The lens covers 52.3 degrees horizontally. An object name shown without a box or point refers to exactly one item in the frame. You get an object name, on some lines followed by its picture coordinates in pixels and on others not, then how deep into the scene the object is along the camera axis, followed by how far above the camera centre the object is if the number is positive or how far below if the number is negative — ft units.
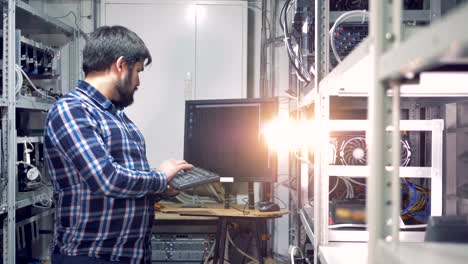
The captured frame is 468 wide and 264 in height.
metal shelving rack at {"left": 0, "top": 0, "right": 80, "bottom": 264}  7.76 -0.04
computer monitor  8.93 -0.14
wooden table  8.45 -1.52
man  4.86 -0.40
